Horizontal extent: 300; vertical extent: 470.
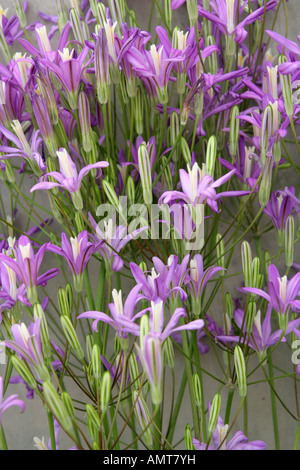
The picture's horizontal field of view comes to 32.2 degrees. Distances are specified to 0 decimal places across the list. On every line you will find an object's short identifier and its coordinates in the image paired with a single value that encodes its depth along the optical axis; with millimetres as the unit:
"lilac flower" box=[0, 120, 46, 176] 527
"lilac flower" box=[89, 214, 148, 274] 523
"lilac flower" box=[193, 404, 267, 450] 520
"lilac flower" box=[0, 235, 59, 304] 493
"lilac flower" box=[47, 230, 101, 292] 503
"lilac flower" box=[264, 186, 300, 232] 591
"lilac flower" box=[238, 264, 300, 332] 510
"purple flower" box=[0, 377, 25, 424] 414
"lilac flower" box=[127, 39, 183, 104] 525
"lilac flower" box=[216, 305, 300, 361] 560
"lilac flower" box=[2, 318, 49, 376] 440
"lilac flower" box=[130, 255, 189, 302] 472
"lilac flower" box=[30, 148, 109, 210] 476
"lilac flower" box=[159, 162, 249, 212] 474
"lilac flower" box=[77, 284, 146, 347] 460
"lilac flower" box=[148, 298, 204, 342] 421
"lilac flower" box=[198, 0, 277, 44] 562
